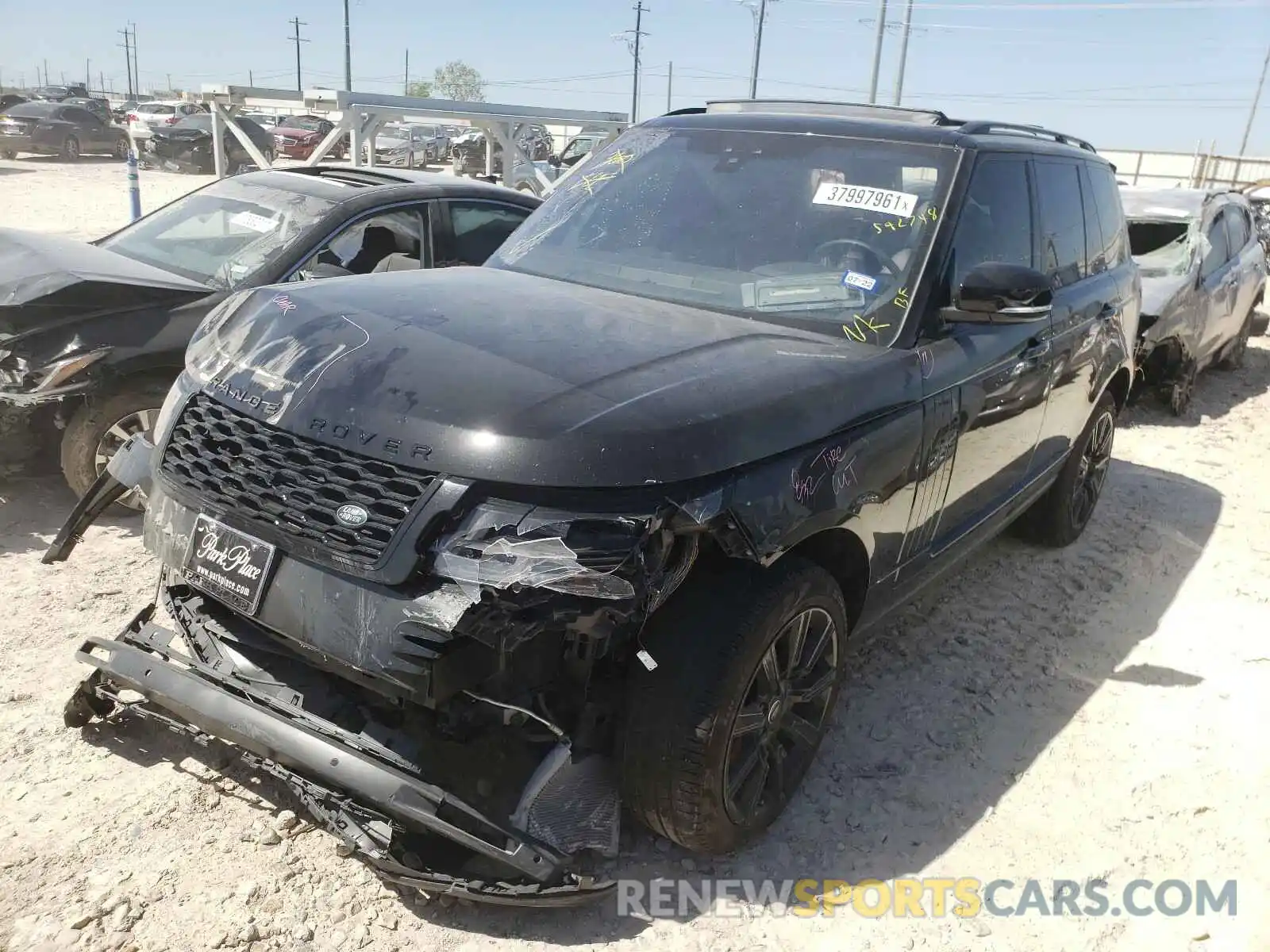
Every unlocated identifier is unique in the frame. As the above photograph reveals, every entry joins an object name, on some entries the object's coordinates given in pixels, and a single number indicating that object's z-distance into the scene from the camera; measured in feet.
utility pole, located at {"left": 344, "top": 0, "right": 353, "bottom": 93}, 176.96
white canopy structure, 39.86
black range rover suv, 7.54
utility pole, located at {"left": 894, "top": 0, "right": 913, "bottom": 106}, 99.45
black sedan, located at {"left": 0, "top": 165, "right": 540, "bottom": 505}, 14.51
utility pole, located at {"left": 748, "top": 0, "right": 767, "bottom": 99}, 153.71
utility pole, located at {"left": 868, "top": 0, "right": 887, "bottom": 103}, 97.33
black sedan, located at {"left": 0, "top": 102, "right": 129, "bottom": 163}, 93.45
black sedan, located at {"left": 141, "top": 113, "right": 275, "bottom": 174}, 93.97
